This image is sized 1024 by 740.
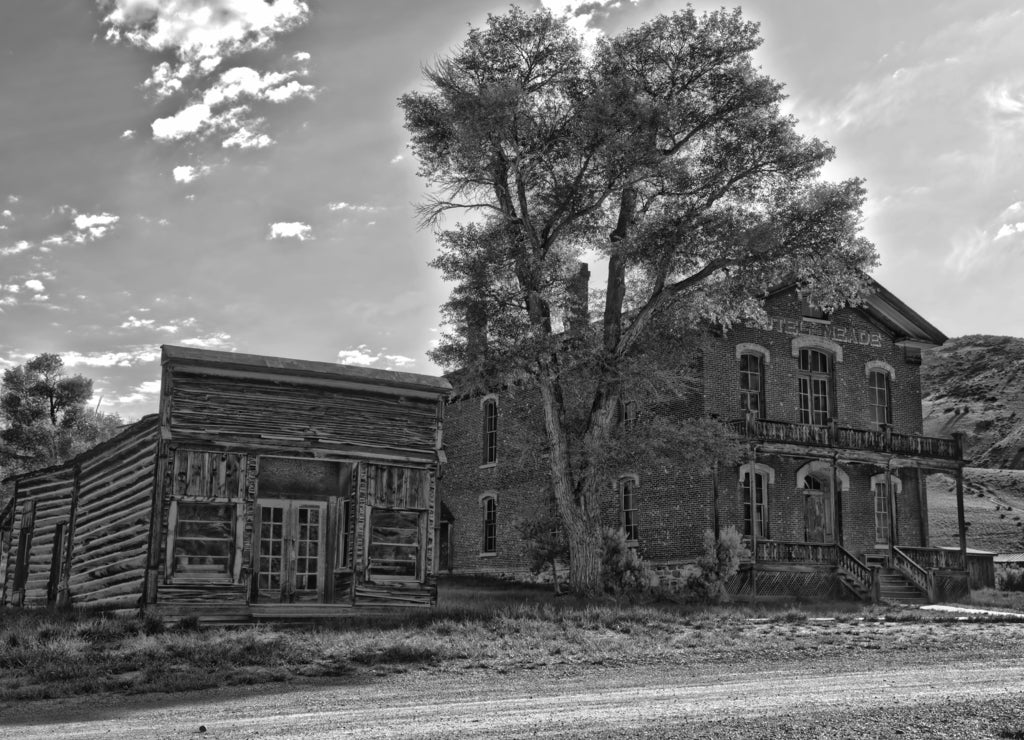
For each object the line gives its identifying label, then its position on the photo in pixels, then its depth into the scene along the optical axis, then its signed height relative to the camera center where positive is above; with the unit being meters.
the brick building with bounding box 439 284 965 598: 28.48 +2.45
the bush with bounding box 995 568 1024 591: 35.06 -0.57
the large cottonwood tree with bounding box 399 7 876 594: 24.45 +8.58
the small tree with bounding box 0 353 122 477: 41.88 +5.09
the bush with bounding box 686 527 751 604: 25.59 -0.26
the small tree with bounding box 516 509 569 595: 26.62 +0.33
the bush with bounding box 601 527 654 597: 25.22 -0.34
